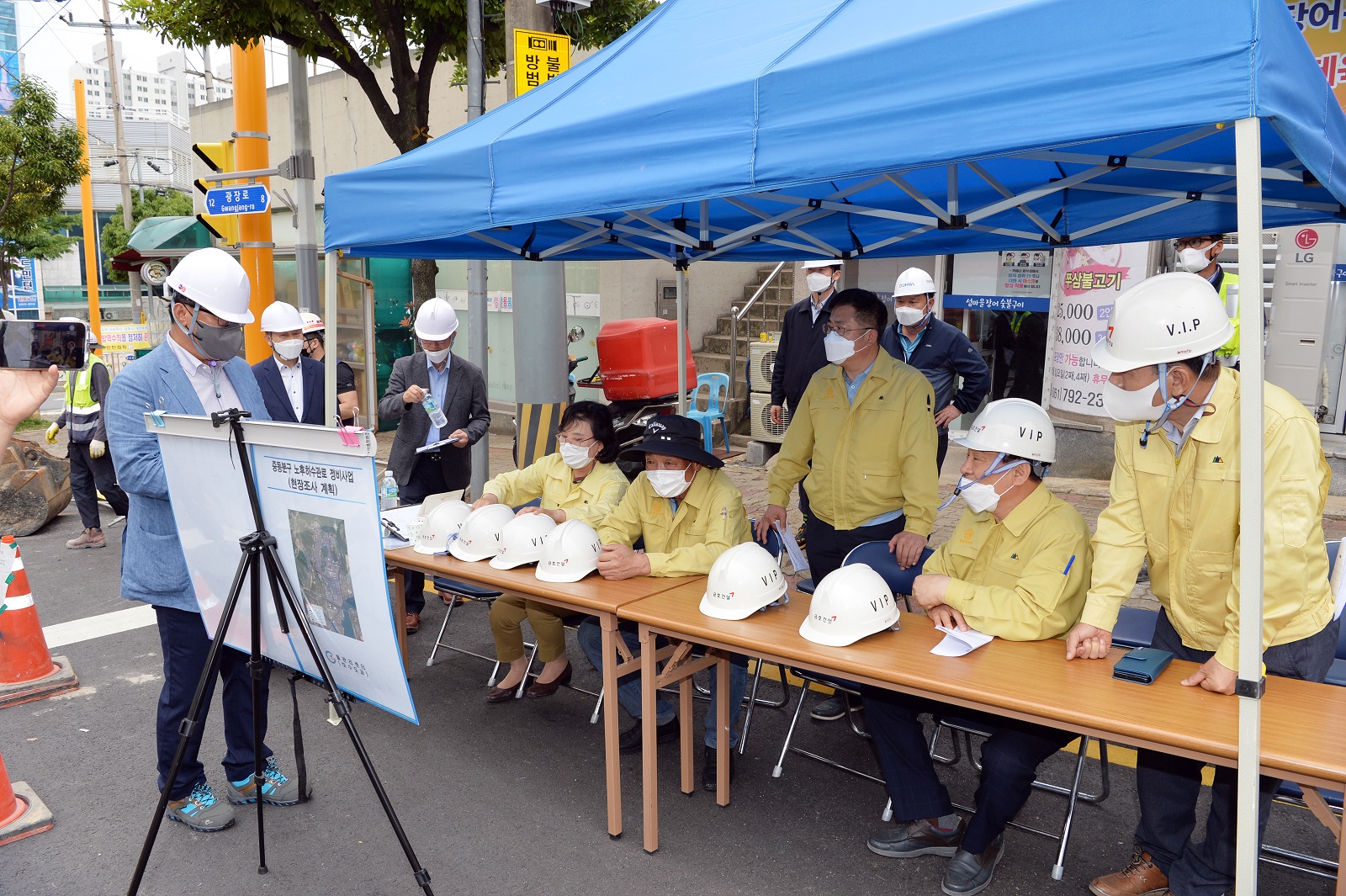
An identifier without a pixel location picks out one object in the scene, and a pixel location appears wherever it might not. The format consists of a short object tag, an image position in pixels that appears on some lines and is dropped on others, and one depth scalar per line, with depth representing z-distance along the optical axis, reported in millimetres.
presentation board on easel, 2635
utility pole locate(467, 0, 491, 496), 6781
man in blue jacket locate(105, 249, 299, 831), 3291
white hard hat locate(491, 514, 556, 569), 3936
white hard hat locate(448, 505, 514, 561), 4105
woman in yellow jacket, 4582
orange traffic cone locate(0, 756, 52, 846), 3629
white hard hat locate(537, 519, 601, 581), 3756
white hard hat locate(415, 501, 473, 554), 4277
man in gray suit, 5672
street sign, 8102
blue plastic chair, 9852
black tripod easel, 2738
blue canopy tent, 2104
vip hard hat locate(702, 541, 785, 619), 3275
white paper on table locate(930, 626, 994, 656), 2887
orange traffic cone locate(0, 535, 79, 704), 4891
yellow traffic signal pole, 8695
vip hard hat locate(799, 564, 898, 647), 2967
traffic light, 9070
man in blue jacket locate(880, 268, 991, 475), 5398
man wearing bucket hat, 3836
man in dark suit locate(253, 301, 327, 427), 5453
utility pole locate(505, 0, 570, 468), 6406
